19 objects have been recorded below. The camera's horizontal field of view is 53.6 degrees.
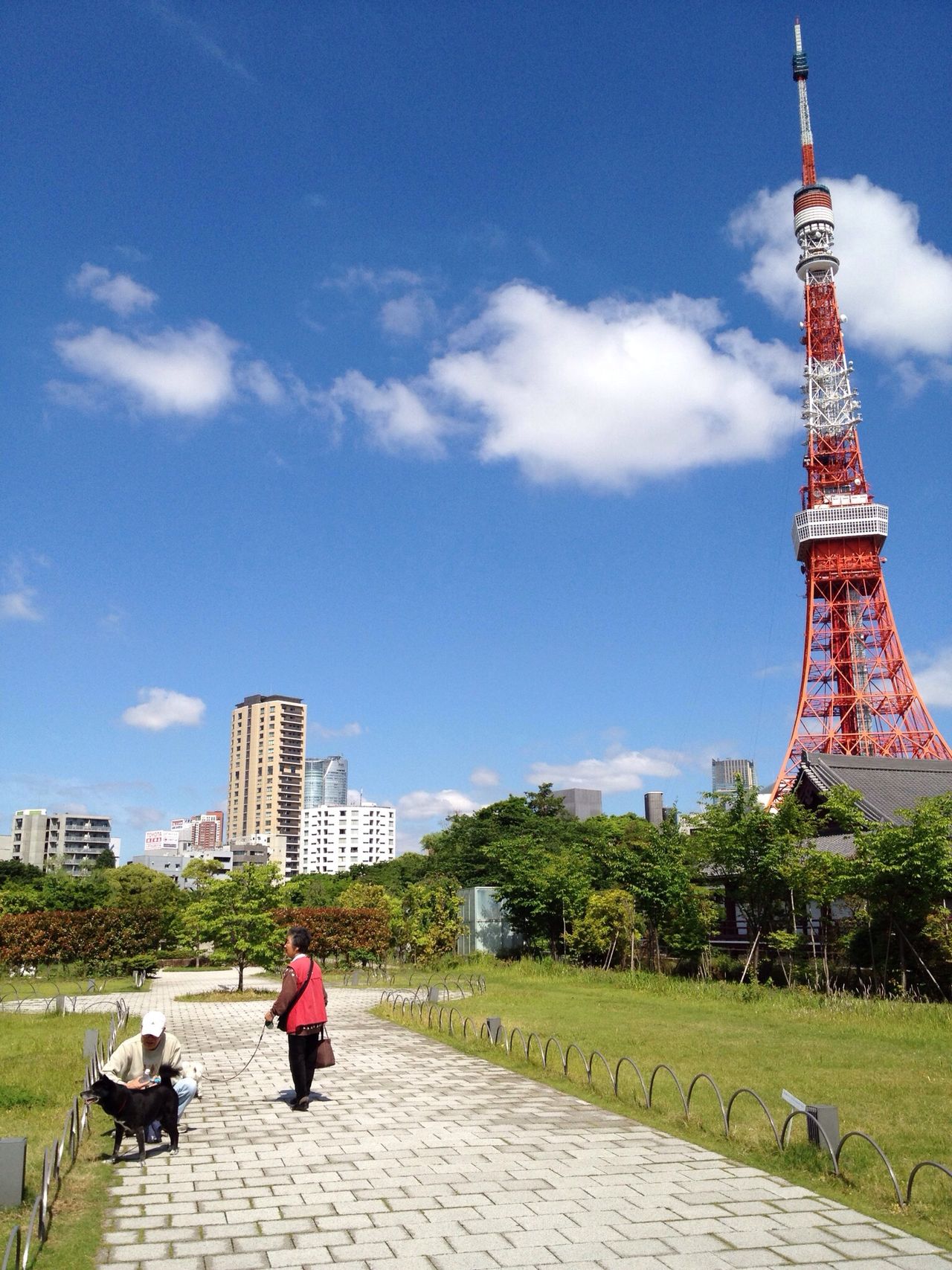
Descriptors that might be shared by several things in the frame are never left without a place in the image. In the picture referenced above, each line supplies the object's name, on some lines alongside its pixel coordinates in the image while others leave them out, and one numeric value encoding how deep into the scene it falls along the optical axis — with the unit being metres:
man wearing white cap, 7.62
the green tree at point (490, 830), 50.91
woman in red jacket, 9.45
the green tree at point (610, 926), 27.50
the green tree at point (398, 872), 58.88
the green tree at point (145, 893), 32.22
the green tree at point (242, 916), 23.48
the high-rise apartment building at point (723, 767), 123.06
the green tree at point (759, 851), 22.14
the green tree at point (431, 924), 30.78
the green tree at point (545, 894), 30.23
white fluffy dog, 8.60
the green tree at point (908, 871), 18.50
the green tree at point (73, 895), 42.06
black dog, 7.28
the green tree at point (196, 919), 23.58
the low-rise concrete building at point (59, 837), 112.62
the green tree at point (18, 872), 57.55
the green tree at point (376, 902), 32.53
